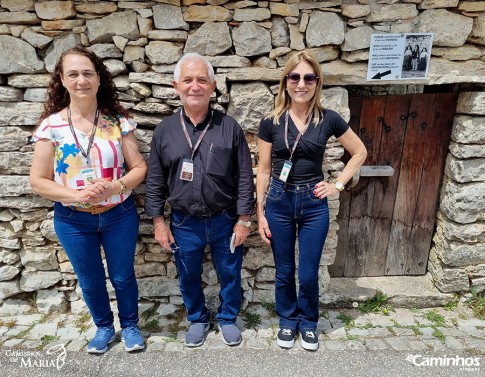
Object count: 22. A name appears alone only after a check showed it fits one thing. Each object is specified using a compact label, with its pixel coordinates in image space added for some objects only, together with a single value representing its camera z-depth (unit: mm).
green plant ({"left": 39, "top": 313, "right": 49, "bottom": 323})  3337
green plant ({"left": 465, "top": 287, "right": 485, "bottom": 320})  3418
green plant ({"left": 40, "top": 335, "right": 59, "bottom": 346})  3066
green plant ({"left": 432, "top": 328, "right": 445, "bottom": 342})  3100
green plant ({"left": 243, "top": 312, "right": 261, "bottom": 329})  3293
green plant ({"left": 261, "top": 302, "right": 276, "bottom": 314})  3464
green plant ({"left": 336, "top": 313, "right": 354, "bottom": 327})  3310
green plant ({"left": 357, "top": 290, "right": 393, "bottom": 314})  3484
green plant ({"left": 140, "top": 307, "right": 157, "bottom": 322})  3363
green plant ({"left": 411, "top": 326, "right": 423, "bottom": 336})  3180
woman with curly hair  2455
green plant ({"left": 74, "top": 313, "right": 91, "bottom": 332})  3252
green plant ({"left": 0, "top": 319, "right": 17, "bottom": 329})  3256
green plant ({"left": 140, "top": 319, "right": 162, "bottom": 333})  3223
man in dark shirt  2533
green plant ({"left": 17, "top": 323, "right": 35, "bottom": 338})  3148
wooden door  3312
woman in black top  2541
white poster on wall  2885
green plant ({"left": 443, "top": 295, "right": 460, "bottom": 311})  3514
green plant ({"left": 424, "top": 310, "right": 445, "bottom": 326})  3320
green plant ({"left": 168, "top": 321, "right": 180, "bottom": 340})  3146
